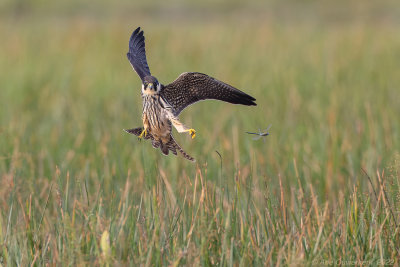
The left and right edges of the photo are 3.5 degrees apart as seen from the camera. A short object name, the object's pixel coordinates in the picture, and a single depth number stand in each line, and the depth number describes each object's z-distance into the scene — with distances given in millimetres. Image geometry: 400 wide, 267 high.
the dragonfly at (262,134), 20249
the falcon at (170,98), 20317
